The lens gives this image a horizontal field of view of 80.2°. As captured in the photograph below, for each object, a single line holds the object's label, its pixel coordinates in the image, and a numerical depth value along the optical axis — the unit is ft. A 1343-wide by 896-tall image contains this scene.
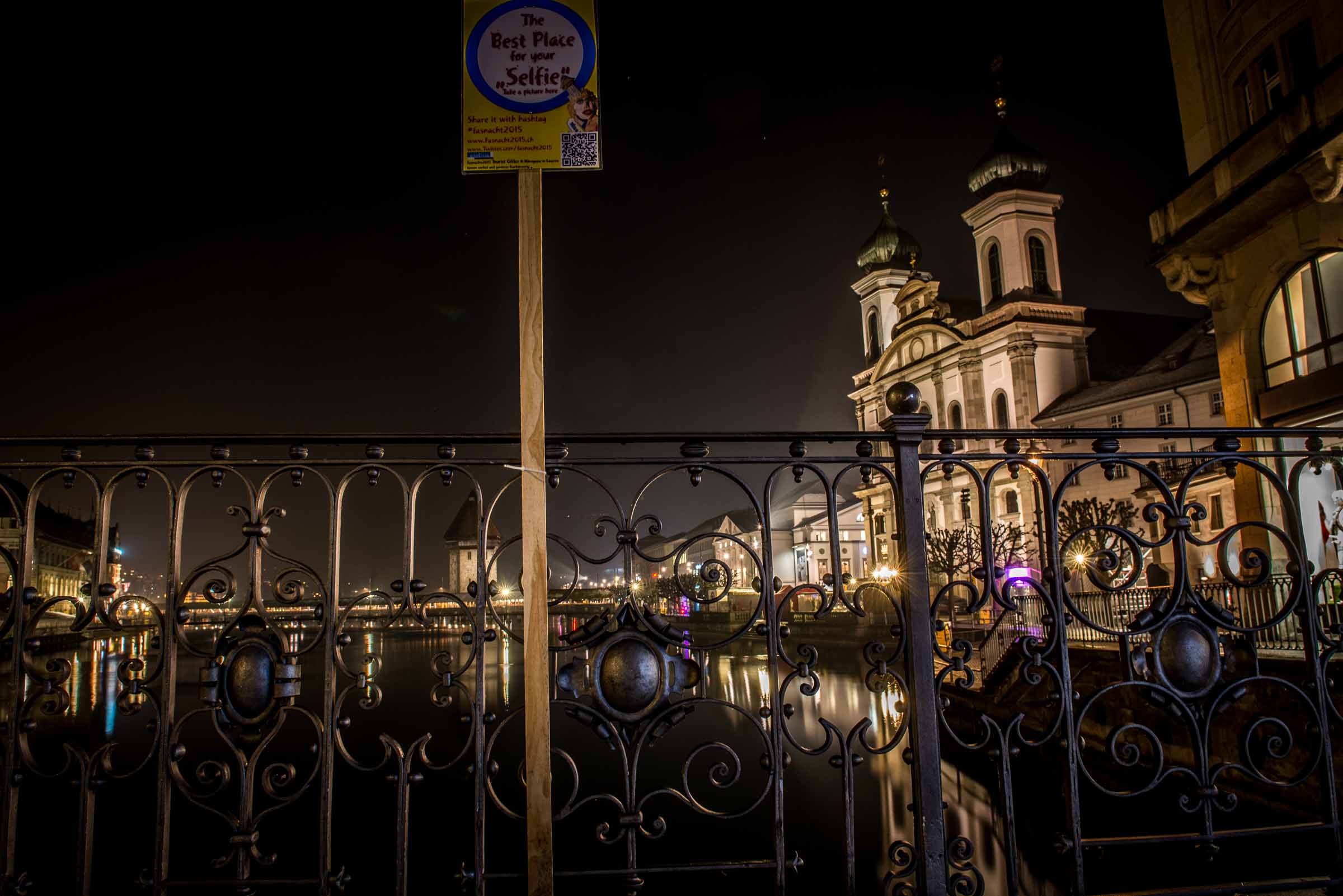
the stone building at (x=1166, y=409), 88.43
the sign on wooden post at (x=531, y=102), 9.10
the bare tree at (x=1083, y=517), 96.35
